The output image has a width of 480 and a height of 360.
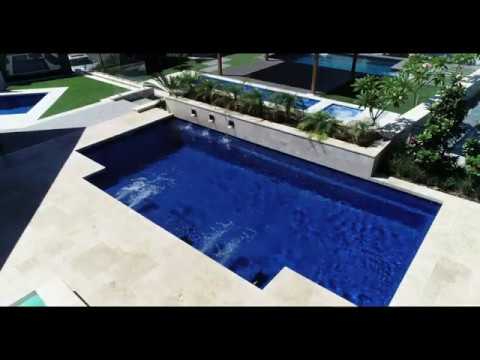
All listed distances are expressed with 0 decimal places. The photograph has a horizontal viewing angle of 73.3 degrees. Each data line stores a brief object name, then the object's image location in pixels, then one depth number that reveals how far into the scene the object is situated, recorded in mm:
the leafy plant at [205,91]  16578
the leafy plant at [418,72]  11312
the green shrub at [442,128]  10305
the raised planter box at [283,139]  11914
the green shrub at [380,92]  11656
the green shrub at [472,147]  10297
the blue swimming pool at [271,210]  9047
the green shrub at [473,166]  9906
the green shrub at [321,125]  12734
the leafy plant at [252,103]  14758
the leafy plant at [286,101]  13988
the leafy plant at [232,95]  15555
